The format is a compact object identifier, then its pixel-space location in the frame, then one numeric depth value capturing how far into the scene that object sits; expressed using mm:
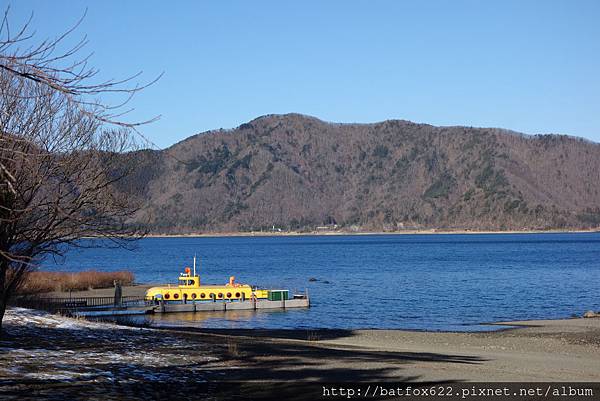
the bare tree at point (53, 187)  16188
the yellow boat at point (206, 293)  50338
